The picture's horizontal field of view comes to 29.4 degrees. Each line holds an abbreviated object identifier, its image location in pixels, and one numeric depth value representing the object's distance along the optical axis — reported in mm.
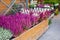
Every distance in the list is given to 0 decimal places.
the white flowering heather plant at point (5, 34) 2804
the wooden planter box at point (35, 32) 3422
